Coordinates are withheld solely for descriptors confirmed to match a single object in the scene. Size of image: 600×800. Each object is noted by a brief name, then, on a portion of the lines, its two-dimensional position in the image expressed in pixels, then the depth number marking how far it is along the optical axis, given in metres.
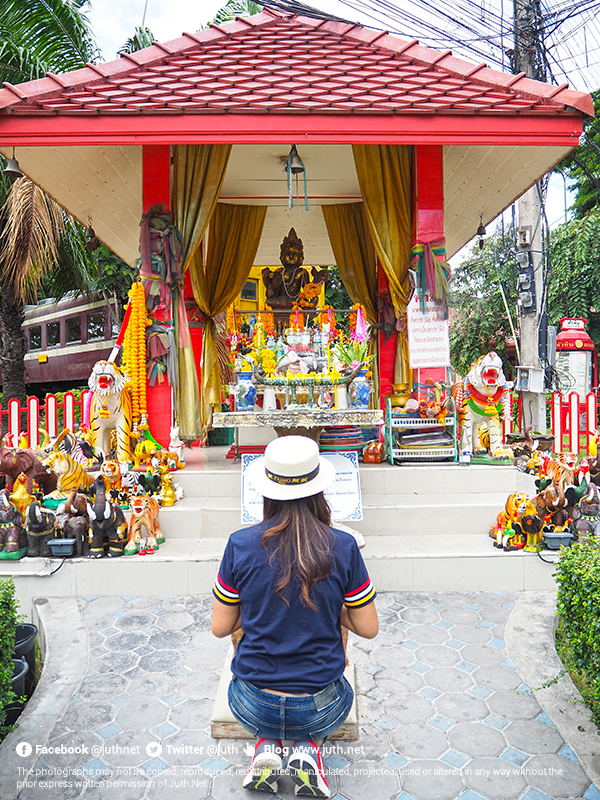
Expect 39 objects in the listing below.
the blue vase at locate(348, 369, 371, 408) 5.58
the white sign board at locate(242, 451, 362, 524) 4.86
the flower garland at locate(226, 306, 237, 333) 9.54
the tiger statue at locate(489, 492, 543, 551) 4.57
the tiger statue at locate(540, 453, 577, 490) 4.59
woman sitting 1.97
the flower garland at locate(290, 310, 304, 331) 8.66
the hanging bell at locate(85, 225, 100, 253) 7.80
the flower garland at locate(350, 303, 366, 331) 8.97
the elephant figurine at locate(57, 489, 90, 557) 4.59
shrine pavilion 5.20
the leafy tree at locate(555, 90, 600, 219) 14.27
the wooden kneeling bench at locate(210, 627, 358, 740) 2.56
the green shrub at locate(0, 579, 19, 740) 2.49
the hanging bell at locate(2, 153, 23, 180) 5.49
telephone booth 11.16
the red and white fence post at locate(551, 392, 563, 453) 6.45
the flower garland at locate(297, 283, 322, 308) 10.05
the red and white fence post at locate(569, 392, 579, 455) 6.32
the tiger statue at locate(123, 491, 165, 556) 4.64
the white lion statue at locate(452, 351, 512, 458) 5.90
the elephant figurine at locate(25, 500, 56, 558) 4.54
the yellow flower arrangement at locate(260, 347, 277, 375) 6.20
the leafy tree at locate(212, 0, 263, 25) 13.41
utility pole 9.00
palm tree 9.05
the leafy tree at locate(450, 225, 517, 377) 14.57
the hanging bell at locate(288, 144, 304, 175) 5.84
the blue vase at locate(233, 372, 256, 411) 5.65
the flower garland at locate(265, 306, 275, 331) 10.07
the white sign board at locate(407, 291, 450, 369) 6.18
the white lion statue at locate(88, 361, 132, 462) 5.52
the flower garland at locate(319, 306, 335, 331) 8.86
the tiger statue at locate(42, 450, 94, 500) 4.71
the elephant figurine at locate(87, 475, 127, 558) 4.56
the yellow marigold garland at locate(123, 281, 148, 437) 5.88
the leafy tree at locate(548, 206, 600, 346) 12.05
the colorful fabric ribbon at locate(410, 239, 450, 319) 6.14
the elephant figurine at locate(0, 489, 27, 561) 4.53
